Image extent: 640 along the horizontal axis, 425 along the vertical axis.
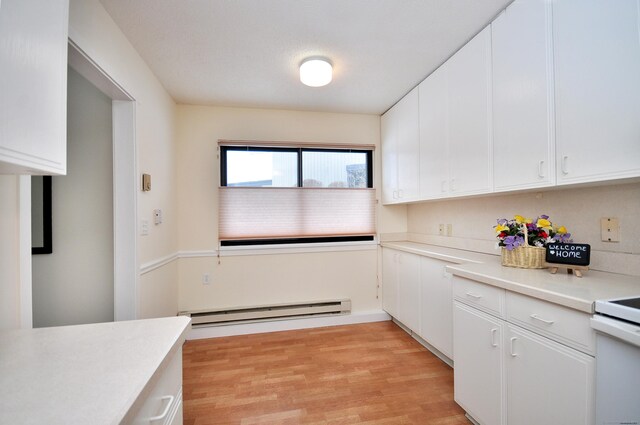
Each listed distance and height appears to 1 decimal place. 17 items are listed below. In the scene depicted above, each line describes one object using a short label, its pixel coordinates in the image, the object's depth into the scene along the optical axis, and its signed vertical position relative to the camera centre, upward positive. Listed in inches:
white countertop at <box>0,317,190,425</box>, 22.5 -16.6
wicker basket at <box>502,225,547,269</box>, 60.2 -10.5
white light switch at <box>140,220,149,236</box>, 80.2 -4.2
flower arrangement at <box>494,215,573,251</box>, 60.0 -5.3
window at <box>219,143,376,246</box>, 118.8 +7.6
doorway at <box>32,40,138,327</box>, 74.0 -2.5
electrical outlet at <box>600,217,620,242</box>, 55.7 -4.0
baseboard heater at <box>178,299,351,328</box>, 112.1 -43.5
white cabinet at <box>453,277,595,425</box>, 41.3 -28.0
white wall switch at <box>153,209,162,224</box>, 89.6 -0.8
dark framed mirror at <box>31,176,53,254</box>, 71.8 +0.2
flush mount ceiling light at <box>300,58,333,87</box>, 84.0 +45.0
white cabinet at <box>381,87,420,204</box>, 104.5 +26.2
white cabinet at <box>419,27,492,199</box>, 72.1 +26.8
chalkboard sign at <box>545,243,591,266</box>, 51.4 -8.7
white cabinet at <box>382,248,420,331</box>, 101.8 -31.2
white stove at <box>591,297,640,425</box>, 34.5 -20.4
